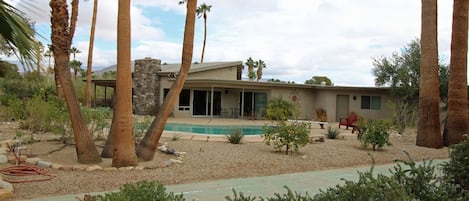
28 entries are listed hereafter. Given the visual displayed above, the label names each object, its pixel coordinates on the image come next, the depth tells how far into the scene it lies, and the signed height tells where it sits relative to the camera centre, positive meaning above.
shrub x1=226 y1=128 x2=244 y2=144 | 13.74 -1.19
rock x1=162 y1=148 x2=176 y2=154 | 11.34 -1.39
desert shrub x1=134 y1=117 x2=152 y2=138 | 12.05 -0.87
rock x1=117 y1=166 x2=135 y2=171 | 8.67 -1.44
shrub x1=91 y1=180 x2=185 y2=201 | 3.35 -0.76
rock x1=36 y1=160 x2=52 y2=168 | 8.87 -1.43
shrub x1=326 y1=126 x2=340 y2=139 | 16.23 -1.18
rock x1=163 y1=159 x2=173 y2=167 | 9.46 -1.44
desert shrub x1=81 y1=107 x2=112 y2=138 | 12.24 -0.61
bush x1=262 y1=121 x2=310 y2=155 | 11.65 -0.91
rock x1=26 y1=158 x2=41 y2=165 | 9.13 -1.41
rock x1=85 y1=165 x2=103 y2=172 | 8.59 -1.44
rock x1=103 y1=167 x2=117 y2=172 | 8.57 -1.45
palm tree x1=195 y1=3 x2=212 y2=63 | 45.34 +9.84
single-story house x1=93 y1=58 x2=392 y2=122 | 28.20 +0.38
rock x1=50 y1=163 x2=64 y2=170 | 8.70 -1.44
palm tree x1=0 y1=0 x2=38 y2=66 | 2.22 +0.34
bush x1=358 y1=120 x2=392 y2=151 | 12.98 -0.94
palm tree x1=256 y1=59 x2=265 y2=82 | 52.15 +4.40
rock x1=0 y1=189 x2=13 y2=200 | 6.34 -1.49
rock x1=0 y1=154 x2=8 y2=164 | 9.16 -1.39
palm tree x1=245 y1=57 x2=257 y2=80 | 51.94 +4.66
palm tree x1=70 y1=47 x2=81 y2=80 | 46.00 +4.87
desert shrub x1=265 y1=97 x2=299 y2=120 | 23.65 -0.38
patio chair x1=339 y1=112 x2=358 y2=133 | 20.97 -0.87
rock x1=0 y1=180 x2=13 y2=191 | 6.69 -1.44
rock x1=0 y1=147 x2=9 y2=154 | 10.12 -1.34
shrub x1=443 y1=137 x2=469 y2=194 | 4.25 -0.63
